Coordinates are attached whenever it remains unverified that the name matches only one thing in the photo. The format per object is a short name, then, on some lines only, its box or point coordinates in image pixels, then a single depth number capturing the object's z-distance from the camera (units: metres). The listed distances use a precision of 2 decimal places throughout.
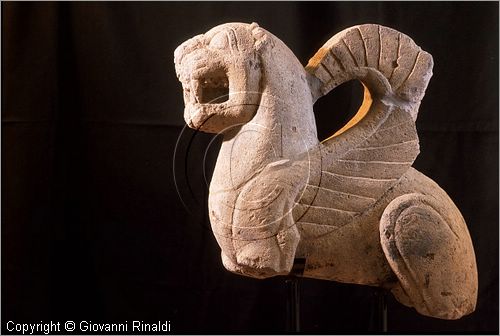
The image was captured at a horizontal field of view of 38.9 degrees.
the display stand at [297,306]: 1.93
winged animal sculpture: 1.71
